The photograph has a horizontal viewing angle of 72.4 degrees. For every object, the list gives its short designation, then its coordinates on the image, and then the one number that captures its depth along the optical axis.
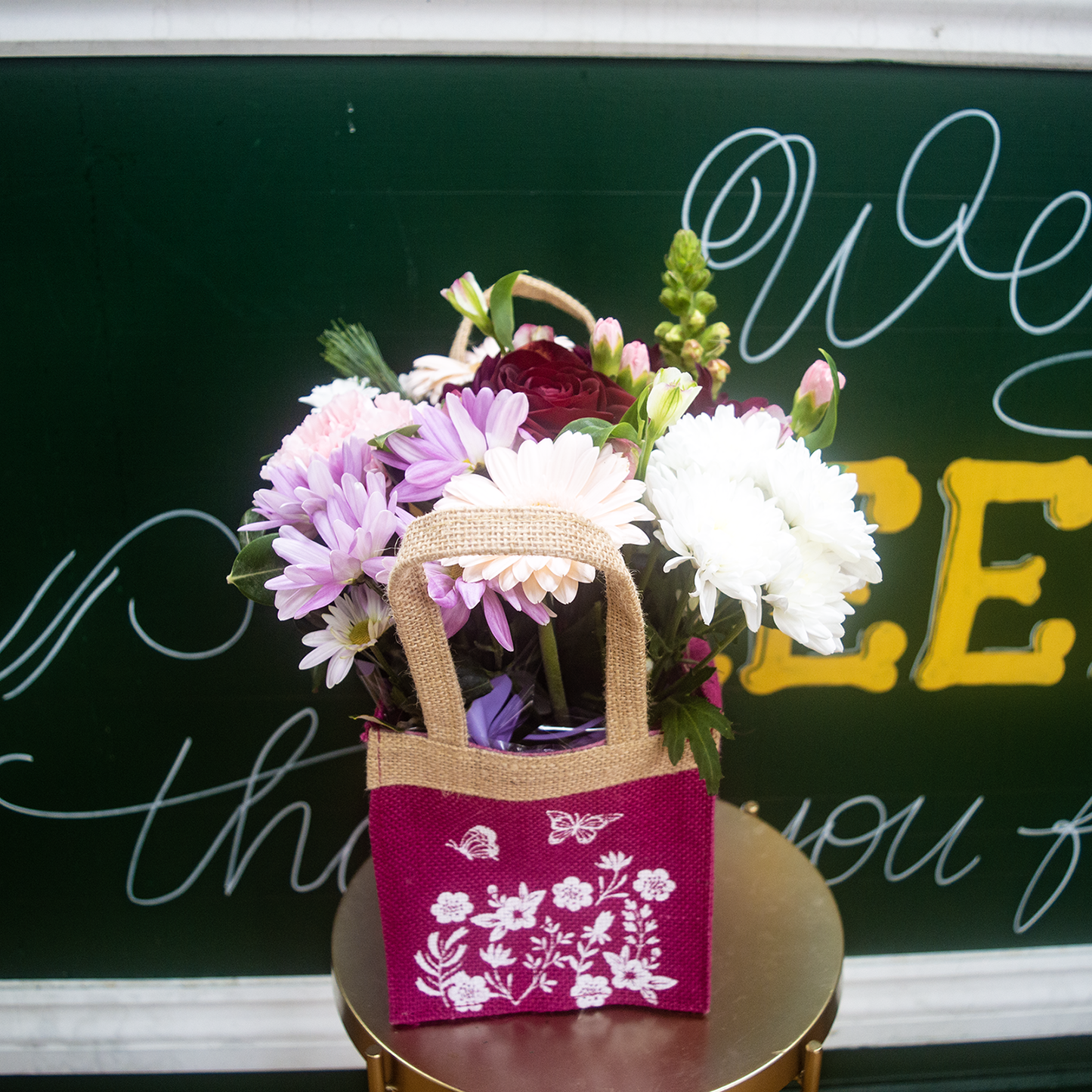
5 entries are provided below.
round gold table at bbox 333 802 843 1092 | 0.61
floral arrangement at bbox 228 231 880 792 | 0.49
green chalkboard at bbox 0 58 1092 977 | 0.93
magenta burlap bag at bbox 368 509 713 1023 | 0.55
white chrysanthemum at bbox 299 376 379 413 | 0.65
